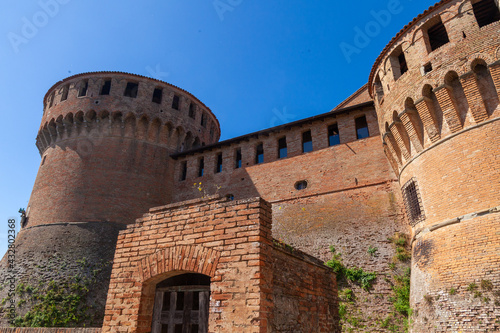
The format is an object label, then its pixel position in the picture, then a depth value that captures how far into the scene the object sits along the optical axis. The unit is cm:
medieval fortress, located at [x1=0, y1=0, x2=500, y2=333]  584
